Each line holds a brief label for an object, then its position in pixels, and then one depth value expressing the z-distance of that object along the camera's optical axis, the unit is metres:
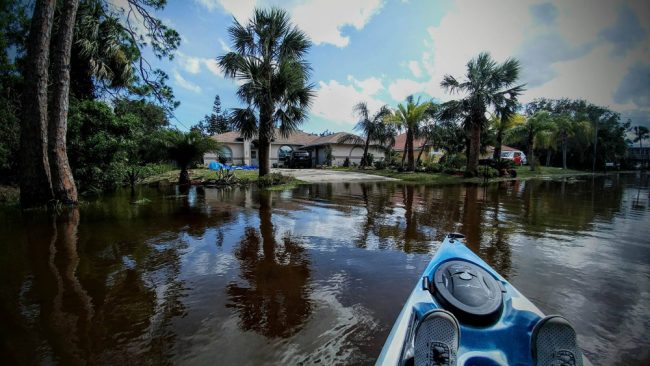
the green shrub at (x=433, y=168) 26.29
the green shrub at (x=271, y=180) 16.91
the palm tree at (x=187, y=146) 17.48
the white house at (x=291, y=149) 36.08
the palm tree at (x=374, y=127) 31.20
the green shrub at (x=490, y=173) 23.49
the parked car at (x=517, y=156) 37.57
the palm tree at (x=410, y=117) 25.28
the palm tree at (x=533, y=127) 30.39
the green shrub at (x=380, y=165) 31.28
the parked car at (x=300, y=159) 35.34
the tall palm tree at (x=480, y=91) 21.48
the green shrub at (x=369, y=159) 35.69
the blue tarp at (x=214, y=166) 25.75
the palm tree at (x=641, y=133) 70.56
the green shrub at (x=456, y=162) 27.38
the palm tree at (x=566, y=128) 35.16
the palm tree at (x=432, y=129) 25.80
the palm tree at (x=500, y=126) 26.08
